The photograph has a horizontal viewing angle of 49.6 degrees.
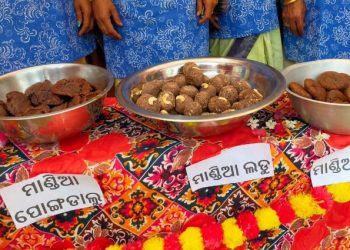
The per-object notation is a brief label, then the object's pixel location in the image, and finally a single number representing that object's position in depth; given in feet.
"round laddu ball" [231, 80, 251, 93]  3.04
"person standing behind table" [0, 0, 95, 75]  4.00
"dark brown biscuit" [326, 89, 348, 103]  2.94
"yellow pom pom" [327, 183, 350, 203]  3.22
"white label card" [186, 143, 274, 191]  2.88
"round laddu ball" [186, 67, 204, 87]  3.13
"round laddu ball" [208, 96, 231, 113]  2.83
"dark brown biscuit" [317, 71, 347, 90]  3.10
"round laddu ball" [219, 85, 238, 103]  2.93
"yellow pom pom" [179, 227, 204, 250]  3.01
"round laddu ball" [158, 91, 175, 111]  2.86
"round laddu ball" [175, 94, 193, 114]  2.85
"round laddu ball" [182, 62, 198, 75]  3.22
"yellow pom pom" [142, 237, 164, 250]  3.02
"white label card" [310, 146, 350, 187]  3.06
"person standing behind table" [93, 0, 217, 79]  4.26
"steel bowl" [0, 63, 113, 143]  2.66
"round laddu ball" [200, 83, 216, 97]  2.98
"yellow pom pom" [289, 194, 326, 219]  3.17
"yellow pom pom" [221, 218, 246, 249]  3.08
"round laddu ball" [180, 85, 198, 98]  3.00
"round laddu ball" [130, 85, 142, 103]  3.04
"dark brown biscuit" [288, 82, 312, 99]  3.02
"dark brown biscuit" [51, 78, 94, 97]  3.00
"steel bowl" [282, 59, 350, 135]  2.81
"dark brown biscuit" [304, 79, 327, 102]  3.01
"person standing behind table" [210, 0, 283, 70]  4.69
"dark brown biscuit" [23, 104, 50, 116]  2.80
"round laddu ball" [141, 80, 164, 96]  3.02
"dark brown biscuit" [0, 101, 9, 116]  2.91
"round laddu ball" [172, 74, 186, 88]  3.16
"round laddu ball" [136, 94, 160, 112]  2.80
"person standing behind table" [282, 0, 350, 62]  4.43
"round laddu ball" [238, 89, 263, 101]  2.87
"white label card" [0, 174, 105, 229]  2.73
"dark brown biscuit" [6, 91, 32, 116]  2.88
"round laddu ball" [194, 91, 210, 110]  2.87
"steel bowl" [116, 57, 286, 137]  2.58
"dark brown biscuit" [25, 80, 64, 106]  2.98
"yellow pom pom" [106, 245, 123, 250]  3.03
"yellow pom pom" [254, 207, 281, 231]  3.12
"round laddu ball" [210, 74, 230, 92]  3.08
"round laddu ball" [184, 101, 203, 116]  2.77
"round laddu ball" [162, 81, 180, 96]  3.03
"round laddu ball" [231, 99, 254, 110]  2.75
